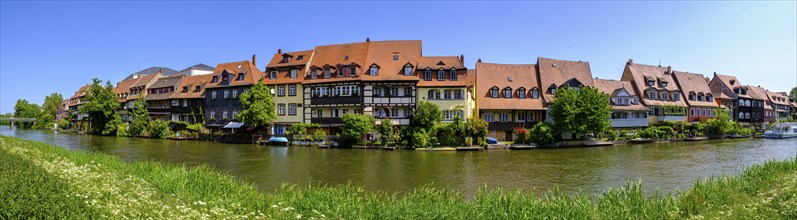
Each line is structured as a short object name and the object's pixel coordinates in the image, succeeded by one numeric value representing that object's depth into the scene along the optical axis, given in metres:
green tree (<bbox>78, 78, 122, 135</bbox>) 59.94
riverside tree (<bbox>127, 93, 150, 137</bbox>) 56.19
